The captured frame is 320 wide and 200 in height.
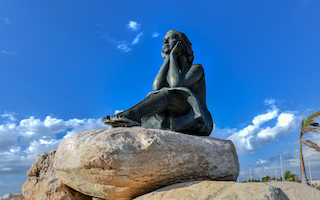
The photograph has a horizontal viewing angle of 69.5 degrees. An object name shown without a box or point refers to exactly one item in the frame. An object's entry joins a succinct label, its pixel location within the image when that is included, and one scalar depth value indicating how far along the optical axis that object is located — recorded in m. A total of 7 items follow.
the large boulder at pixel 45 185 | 3.03
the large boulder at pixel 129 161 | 2.43
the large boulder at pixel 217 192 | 2.21
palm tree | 13.25
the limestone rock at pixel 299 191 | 3.96
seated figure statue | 3.69
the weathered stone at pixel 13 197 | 3.89
